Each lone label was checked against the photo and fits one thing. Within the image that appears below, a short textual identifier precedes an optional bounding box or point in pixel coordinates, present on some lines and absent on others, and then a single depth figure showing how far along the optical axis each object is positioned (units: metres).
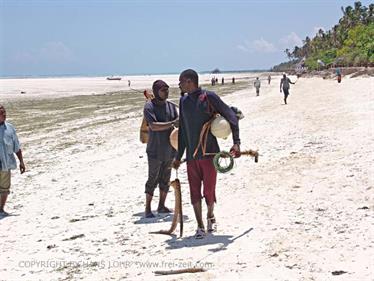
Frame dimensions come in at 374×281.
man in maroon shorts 5.94
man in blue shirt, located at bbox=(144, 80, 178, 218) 7.08
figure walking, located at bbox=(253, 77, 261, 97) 38.66
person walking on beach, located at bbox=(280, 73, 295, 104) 26.72
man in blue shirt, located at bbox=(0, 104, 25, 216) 7.97
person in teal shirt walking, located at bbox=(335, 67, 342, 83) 44.47
